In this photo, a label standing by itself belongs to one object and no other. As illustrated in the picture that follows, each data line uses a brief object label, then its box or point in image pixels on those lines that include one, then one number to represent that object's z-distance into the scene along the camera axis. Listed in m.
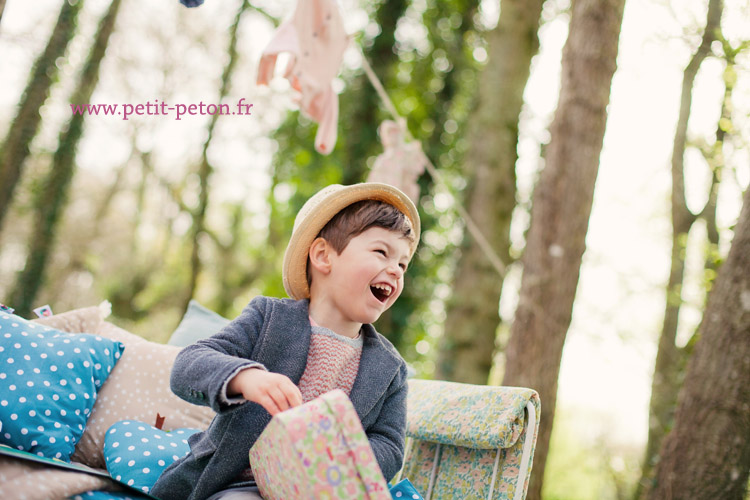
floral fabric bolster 1.74
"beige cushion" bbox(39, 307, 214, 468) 2.08
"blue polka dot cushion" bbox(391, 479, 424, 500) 1.61
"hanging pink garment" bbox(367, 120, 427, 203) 4.46
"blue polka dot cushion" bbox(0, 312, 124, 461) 1.79
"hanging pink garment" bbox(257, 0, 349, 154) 3.58
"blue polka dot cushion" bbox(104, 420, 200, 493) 1.77
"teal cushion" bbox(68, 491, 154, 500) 1.28
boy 1.46
